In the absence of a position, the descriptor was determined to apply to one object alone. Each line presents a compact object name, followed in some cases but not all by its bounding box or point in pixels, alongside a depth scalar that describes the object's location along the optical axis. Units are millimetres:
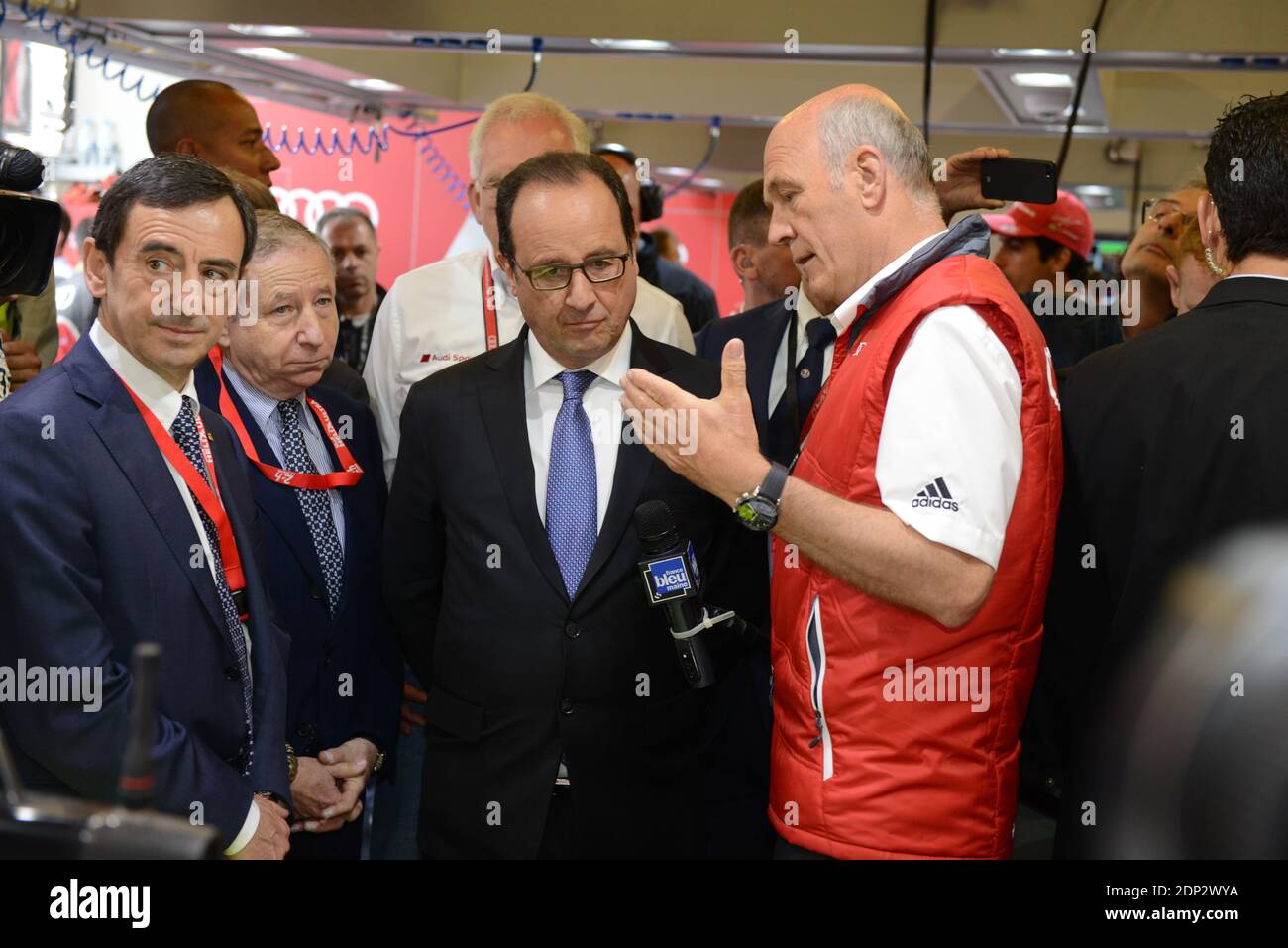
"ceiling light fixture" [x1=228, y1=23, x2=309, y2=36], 3515
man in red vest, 1640
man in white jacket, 2967
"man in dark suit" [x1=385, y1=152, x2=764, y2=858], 2131
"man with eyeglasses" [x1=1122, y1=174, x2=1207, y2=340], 3035
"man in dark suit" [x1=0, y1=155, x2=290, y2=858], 1709
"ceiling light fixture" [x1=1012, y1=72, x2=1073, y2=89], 3781
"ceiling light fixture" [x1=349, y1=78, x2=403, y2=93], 4473
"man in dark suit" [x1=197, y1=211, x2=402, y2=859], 2336
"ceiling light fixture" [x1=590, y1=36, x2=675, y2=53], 3387
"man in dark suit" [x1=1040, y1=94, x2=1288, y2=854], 1764
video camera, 1968
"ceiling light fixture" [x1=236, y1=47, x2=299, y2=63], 3903
